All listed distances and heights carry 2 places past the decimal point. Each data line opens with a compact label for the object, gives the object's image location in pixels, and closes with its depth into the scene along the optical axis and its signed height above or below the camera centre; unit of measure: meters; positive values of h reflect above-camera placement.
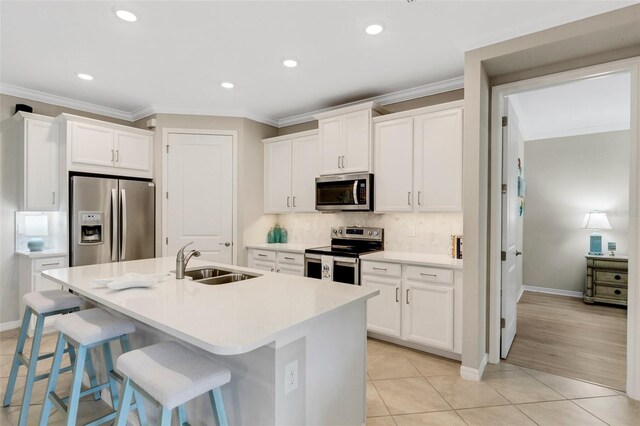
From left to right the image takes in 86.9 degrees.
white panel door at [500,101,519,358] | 3.02 -0.15
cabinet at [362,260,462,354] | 2.94 -0.85
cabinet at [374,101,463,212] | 3.20 +0.53
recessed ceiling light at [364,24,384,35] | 2.44 +1.34
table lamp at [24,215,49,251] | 3.86 -0.20
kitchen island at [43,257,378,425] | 1.38 -0.54
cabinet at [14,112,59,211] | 3.62 +0.53
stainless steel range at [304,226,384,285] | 3.53 -0.45
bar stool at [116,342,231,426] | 1.26 -0.65
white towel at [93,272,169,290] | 1.91 -0.42
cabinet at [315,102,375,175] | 3.71 +0.83
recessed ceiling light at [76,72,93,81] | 3.32 +1.34
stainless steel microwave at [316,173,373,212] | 3.71 +0.22
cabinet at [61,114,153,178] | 3.72 +0.74
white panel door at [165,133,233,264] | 4.33 +0.22
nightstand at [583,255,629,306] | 4.72 -0.94
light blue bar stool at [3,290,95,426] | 2.07 -0.74
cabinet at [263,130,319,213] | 4.36 +0.53
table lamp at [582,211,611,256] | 4.93 -0.18
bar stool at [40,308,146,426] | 1.70 -0.69
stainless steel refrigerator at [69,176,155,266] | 3.70 -0.11
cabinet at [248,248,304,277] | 4.02 -0.62
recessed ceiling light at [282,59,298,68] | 3.02 +1.35
